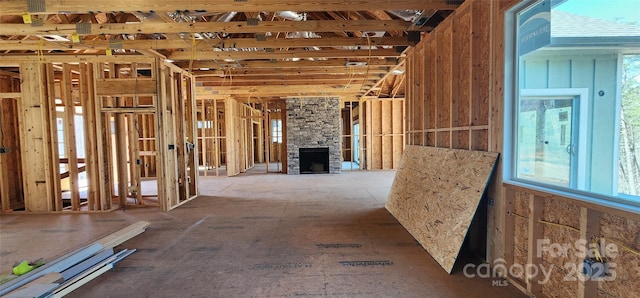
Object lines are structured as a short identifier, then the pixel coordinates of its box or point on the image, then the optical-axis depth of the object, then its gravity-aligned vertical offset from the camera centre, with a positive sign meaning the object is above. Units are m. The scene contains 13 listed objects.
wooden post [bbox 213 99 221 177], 10.06 +0.05
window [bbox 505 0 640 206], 2.23 +0.36
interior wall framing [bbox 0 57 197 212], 5.18 +0.25
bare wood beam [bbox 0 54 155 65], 5.10 +1.59
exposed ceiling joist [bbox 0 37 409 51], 4.59 +1.65
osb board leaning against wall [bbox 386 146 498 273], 2.85 -0.79
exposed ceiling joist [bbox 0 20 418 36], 3.97 +1.67
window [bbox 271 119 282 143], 15.27 +0.30
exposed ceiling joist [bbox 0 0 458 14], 3.37 +1.68
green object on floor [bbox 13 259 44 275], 2.70 -1.28
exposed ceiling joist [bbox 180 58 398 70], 6.05 +1.67
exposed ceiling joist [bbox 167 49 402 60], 5.22 +1.63
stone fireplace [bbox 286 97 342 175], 10.58 +0.32
